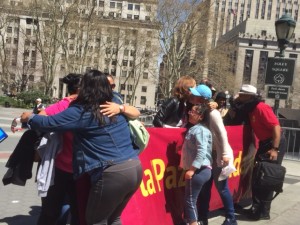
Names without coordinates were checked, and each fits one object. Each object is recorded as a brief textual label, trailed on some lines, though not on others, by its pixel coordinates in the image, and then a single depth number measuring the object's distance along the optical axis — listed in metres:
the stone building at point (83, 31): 30.02
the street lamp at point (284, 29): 7.14
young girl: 3.14
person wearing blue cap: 3.30
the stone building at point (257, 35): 80.96
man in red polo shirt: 4.02
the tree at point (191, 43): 29.83
